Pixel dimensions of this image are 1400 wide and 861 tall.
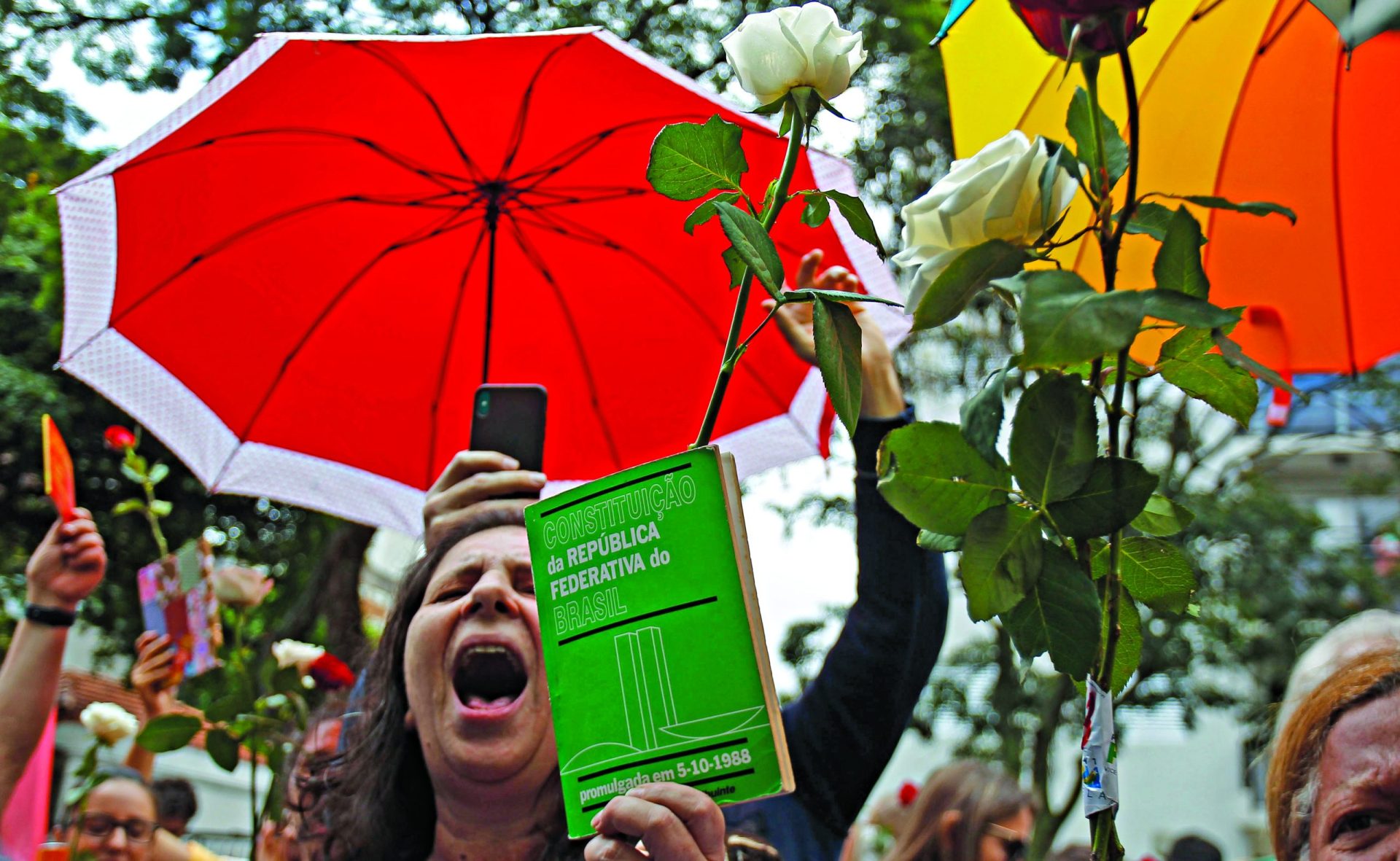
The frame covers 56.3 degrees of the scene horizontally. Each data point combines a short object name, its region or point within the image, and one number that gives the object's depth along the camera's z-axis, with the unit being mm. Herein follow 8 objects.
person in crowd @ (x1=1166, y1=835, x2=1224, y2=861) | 4242
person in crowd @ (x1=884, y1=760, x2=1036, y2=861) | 3680
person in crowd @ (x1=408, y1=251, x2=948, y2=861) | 1915
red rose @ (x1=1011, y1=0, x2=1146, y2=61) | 886
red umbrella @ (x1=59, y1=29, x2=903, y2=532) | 2547
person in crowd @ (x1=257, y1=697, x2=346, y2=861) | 2213
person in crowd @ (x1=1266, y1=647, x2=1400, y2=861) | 1497
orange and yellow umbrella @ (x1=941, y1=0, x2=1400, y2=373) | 2418
